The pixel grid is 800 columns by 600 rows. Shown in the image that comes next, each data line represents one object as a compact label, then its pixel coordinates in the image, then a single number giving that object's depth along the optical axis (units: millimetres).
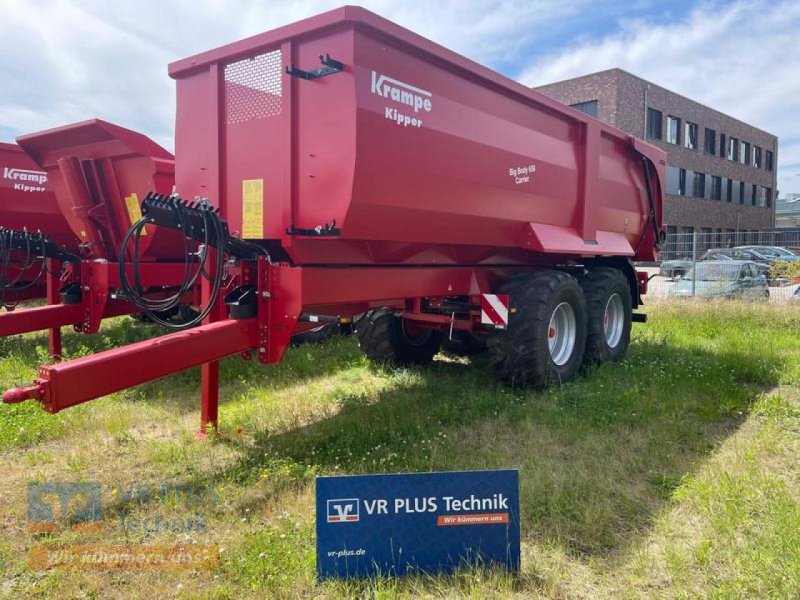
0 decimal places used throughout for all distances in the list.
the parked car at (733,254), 19216
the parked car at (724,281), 12188
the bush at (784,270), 10977
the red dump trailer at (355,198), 3656
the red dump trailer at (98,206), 5824
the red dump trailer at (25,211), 7359
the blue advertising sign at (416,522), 2686
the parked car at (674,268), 15369
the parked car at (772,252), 20848
